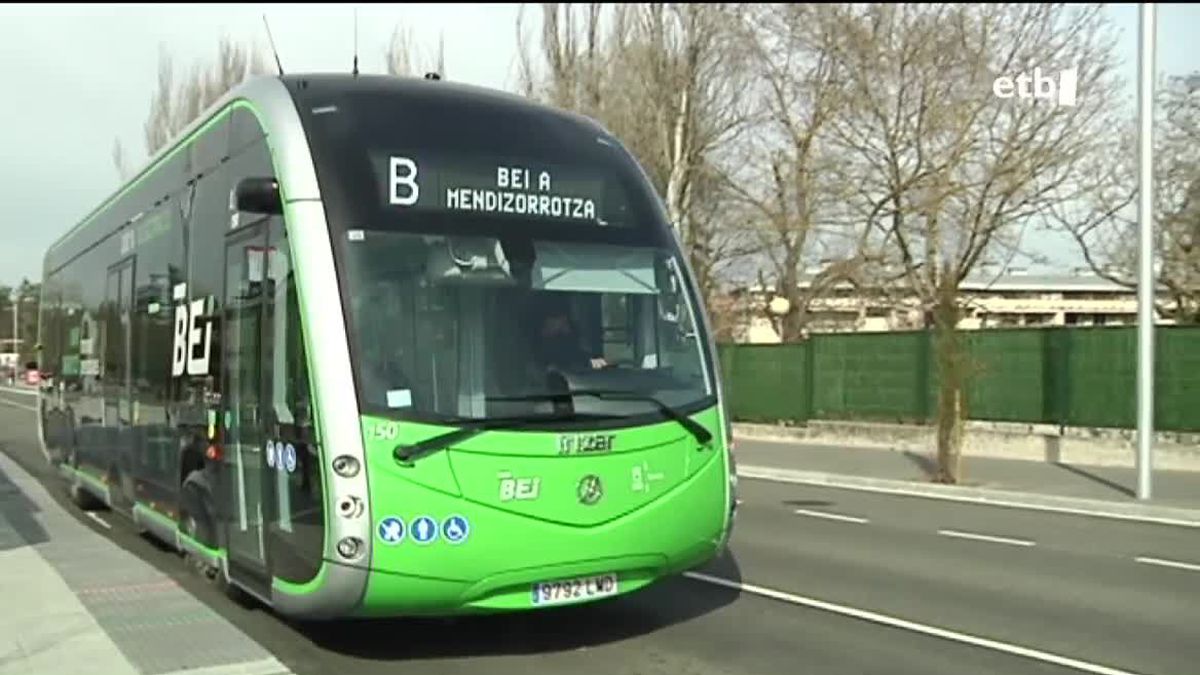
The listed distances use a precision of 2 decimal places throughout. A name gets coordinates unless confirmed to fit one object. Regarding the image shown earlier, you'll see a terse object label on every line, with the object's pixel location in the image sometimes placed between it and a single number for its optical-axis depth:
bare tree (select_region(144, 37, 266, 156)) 50.36
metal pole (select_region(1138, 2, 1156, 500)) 16.62
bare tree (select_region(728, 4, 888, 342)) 33.00
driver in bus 7.27
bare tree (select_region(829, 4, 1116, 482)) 29.84
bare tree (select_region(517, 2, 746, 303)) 36.94
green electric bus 6.80
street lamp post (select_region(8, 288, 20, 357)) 109.75
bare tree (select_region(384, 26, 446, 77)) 43.25
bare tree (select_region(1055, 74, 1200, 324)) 26.06
